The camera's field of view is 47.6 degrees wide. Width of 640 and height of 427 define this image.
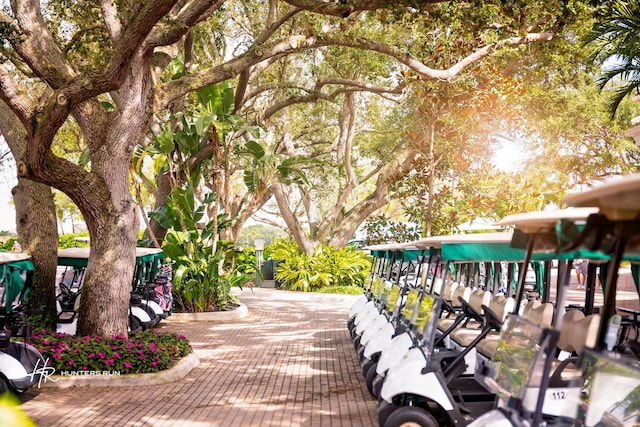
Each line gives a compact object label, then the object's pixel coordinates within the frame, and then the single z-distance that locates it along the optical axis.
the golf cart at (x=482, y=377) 4.11
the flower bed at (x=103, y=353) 9.27
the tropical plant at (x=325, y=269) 24.39
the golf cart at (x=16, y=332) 7.78
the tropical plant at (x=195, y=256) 16.03
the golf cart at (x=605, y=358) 3.21
